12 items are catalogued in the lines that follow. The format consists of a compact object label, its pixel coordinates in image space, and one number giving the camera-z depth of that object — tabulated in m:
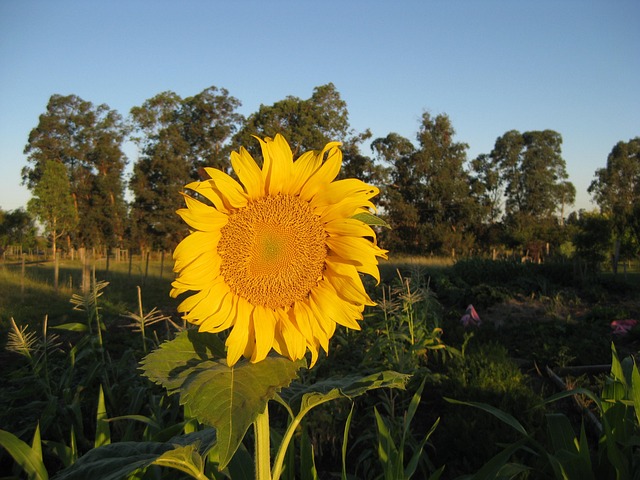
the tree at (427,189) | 34.16
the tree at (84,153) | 37.97
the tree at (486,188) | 36.50
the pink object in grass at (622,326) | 5.91
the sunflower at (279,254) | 1.10
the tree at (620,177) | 47.06
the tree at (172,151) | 29.80
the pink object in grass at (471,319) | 6.67
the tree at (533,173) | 43.88
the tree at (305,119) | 22.17
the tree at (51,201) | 21.50
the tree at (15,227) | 35.31
